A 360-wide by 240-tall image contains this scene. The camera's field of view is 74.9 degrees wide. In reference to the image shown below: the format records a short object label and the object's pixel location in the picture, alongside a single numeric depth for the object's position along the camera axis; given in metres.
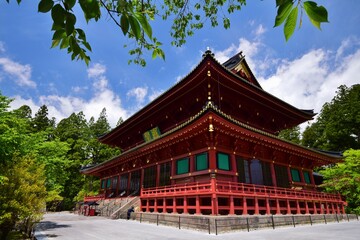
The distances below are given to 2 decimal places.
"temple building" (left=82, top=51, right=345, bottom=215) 14.91
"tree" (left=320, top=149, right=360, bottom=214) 22.62
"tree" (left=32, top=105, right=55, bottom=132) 49.75
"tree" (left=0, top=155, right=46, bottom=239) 9.45
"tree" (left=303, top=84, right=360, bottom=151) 40.31
